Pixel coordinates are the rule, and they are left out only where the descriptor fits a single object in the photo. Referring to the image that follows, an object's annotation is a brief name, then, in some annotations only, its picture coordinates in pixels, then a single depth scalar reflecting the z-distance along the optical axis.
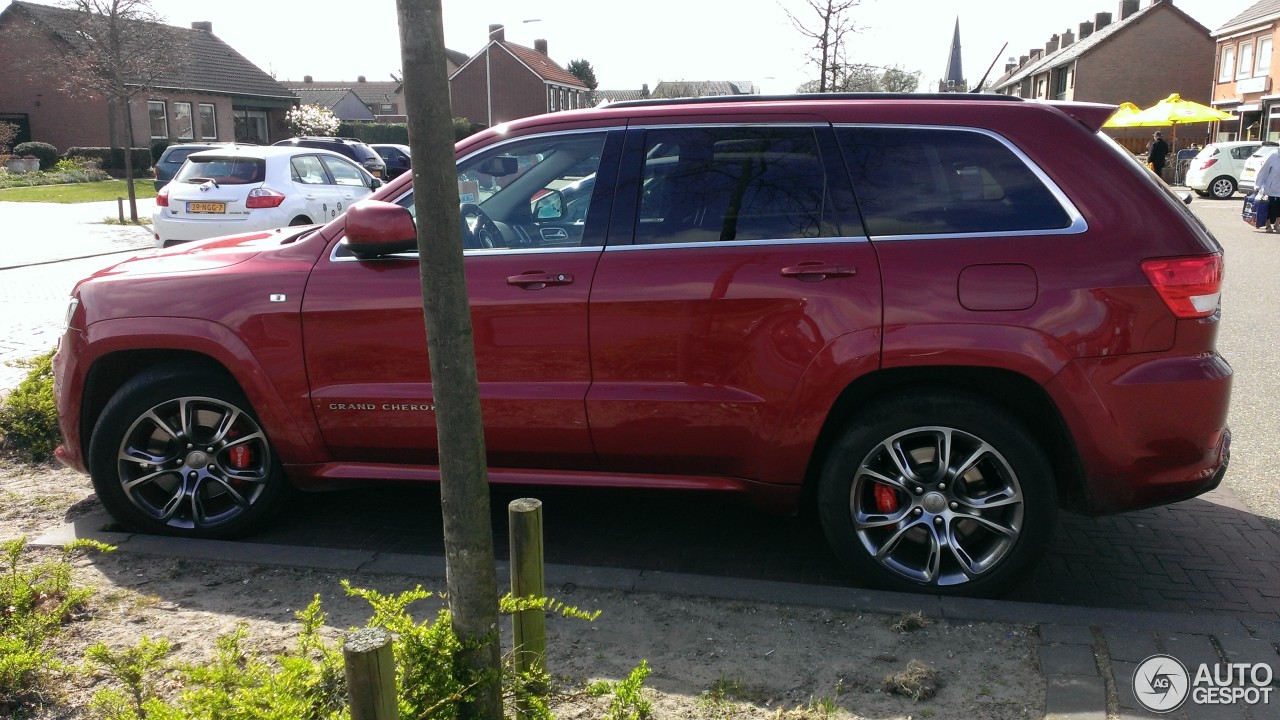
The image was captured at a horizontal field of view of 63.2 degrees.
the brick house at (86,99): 44.80
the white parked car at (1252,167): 27.25
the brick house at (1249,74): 42.00
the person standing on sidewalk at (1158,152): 29.92
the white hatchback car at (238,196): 13.92
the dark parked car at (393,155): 31.11
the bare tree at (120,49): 24.58
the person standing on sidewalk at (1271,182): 18.66
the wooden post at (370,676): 2.16
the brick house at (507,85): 76.25
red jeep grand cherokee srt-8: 3.80
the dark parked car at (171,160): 25.88
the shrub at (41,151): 40.31
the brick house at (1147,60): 58.50
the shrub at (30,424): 5.90
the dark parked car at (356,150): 25.98
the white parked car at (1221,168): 30.33
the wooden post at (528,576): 2.77
